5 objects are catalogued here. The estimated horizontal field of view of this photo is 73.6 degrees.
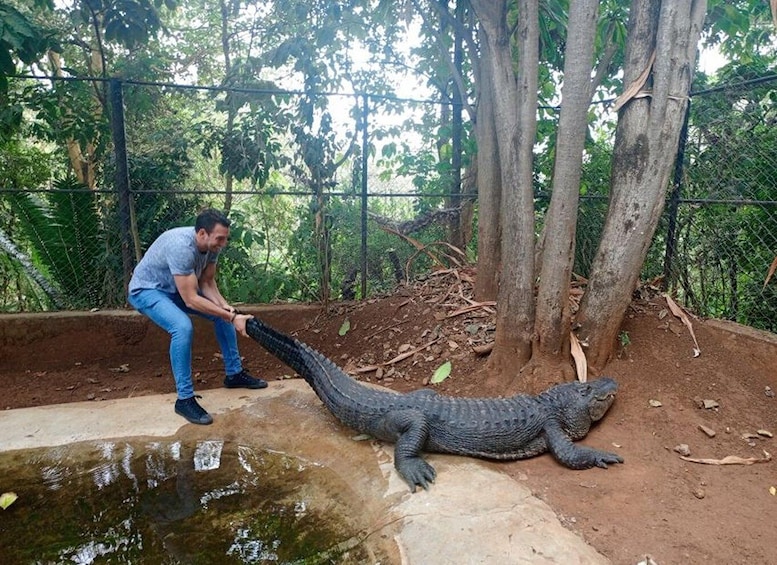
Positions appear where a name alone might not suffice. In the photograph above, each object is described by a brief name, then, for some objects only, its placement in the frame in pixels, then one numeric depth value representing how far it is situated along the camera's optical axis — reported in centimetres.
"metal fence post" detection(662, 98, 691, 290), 412
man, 337
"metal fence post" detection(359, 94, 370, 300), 502
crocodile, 294
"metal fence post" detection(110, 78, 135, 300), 463
